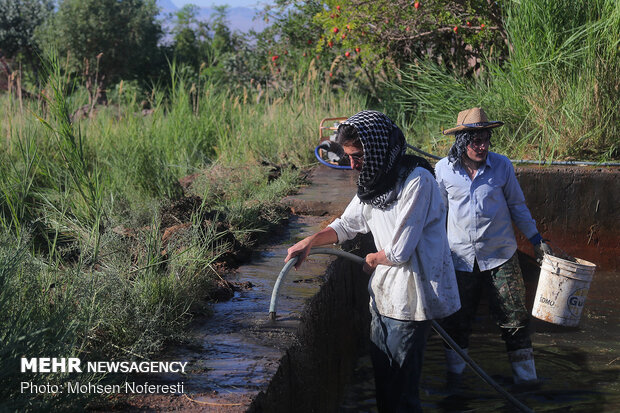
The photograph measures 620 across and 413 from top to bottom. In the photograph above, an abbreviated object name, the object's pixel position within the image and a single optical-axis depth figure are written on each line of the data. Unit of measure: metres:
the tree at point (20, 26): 23.02
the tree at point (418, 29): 9.92
